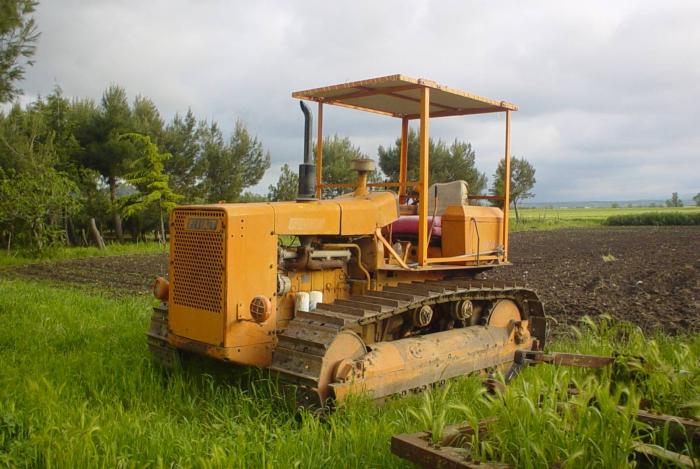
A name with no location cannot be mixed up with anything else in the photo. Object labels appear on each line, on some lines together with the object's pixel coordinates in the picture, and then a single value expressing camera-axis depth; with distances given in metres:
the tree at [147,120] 25.01
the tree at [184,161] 26.52
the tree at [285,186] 29.88
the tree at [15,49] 10.95
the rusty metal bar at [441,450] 2.92
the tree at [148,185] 22.00
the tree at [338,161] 31.42
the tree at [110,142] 23.84
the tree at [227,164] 27.62
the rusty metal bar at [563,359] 4.52
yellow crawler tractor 4.59
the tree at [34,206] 18.11
